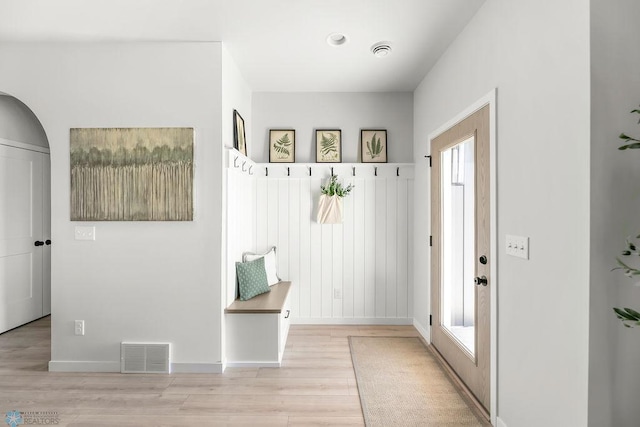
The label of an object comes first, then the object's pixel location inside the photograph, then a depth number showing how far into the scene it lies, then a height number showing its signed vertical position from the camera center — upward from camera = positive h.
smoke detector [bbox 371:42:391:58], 2.87 +1.30
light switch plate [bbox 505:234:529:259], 1.83 -0.18
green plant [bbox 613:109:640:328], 1.25 -0.21
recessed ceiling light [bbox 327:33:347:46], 2.73 +1.33
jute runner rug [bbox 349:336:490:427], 2.23 -1.25
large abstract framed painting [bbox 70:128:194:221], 2.84 +0.31
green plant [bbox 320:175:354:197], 3.87 +0.26
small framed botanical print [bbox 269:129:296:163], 4.02 +0.75
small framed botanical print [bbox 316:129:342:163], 4.02 +0.73
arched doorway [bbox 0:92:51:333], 3.71 -0.05
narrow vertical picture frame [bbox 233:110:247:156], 3.27 +0.73
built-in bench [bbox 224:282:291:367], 2.94 -1.02
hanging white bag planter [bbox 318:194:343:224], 3.88 +0.02
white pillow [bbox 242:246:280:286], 3.55 -0.50
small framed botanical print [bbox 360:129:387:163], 4.02 +0.74
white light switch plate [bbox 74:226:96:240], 2.86 -0.16
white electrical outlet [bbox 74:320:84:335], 2.87 -0.90
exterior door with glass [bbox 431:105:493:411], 2.29 -0.28
